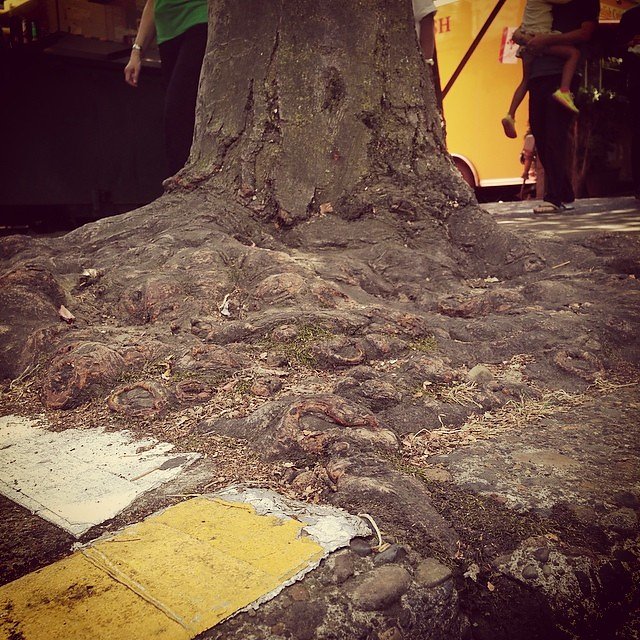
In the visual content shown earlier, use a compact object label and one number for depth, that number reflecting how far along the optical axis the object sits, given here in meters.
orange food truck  9.26
